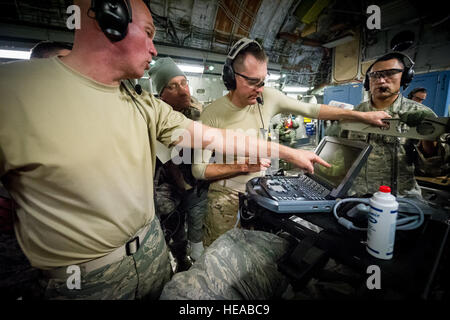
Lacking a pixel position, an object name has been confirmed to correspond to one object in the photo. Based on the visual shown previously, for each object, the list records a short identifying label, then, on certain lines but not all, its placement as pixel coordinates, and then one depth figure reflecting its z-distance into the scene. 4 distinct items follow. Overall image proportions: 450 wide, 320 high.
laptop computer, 1.02
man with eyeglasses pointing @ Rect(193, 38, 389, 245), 1.63
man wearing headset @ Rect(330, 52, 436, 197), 1.76
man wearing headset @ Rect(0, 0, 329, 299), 0.78
